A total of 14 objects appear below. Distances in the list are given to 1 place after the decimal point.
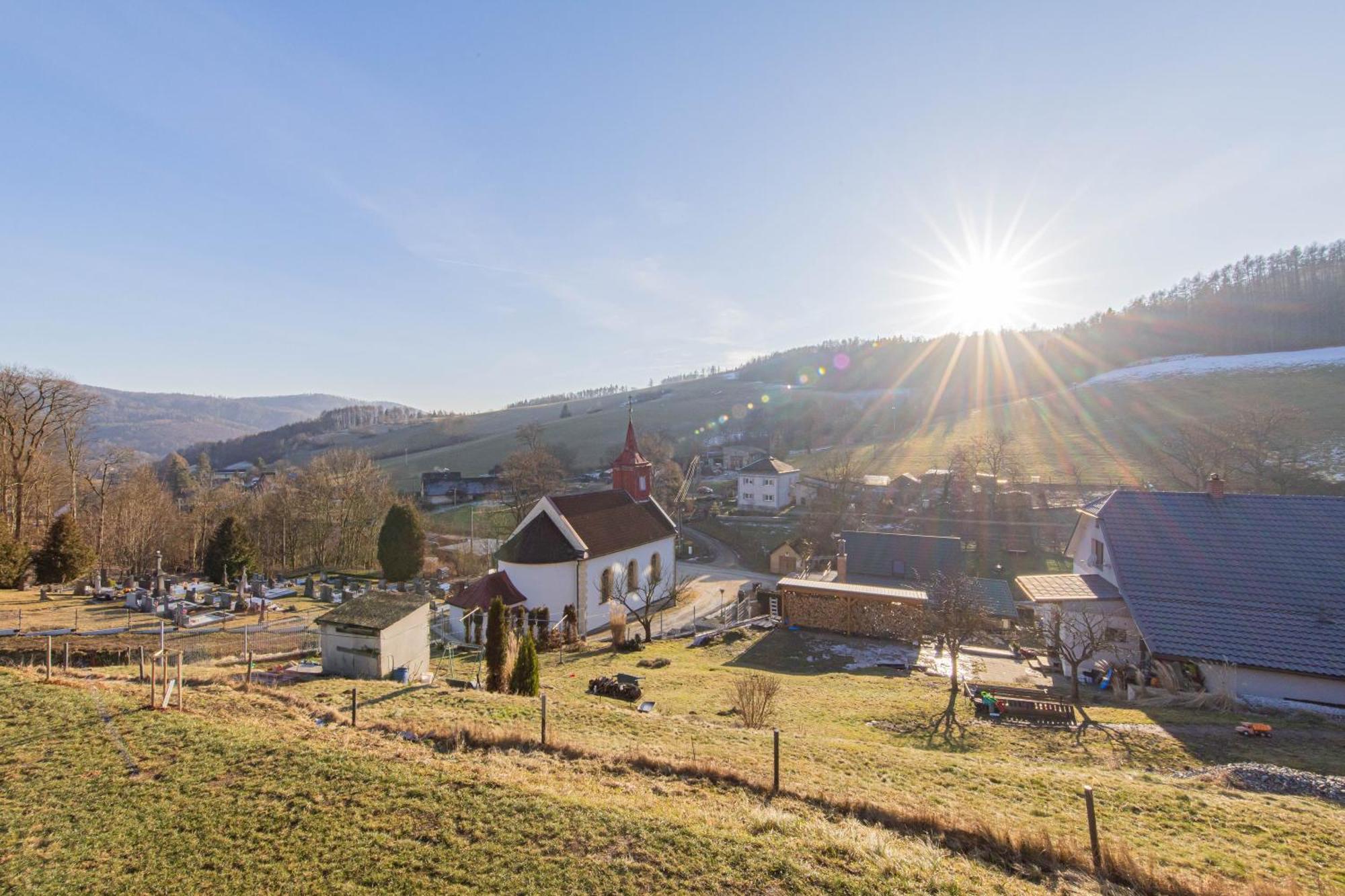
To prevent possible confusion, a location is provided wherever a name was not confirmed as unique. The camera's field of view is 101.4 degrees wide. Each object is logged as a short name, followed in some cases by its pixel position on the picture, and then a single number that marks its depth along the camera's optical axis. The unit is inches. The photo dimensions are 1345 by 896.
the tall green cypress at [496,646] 603.5
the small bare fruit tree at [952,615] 586.9
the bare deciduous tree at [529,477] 2139.5
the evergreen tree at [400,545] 1465.3
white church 1023.0
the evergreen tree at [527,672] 576.1
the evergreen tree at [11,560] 1142.3
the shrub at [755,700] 525.0
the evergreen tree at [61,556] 1176.8
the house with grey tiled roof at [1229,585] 621.6
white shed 619.5
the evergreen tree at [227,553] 1374.3
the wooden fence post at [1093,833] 258.7
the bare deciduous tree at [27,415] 1295.5
